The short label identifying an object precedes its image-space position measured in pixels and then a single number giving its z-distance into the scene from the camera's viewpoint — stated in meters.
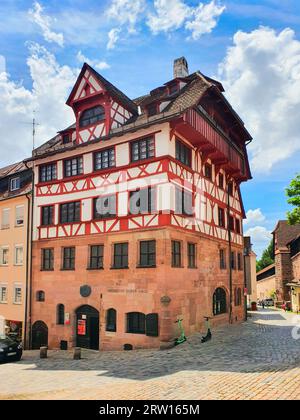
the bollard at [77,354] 19.11
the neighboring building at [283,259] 47.47
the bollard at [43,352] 20.44
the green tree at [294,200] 25.79
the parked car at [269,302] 57.56
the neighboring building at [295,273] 39.00
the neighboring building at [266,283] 59.73
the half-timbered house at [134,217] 19.62
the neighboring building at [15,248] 26.80
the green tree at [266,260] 77.90
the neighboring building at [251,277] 48.63
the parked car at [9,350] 19.59
